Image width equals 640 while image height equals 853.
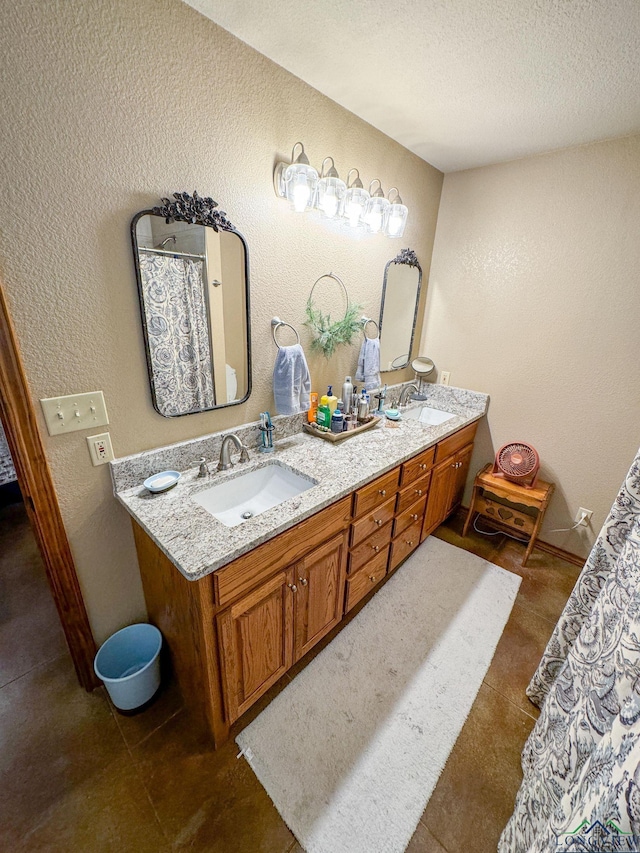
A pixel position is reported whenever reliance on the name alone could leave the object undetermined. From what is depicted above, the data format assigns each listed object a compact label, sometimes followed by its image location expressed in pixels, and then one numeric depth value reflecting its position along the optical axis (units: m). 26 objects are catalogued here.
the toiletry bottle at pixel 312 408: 1.88
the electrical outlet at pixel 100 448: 1.20
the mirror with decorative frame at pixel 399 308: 2.20
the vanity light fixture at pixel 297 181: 1.41
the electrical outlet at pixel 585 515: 2.12
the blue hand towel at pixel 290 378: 1.62
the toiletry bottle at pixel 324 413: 1.83
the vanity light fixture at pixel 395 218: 1.87
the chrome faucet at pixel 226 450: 1.44
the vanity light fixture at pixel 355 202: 1.64
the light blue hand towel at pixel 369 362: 2.09
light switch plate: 1.09
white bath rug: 1.10
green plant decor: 1.80
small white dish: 1.25
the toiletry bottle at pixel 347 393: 1.93
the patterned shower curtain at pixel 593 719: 0.49
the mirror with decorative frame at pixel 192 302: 1.20
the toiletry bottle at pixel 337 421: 1.79
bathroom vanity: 1.04
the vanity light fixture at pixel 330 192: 1.53
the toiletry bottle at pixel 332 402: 1.85
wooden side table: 2.09
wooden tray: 1.76
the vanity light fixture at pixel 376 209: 1.75
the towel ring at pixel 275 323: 1.63
